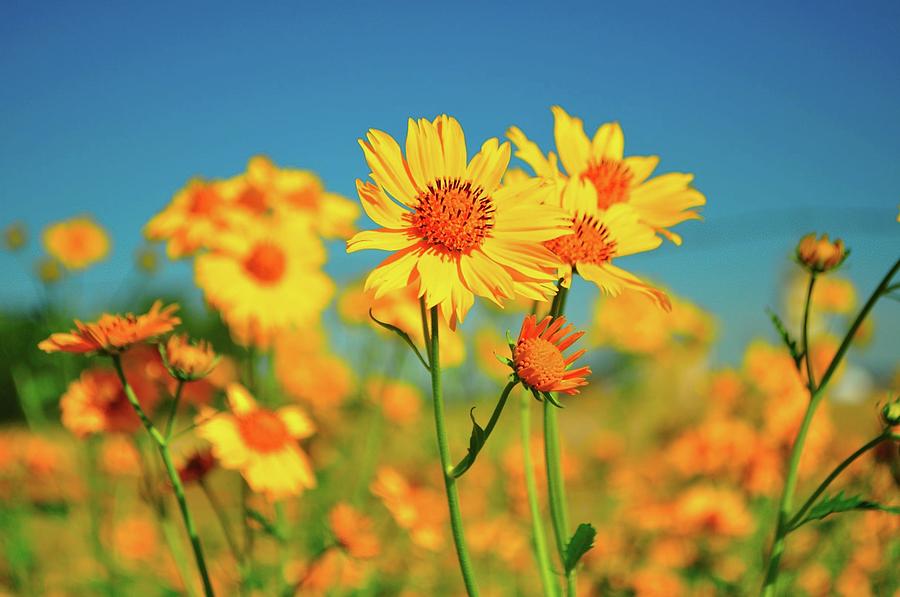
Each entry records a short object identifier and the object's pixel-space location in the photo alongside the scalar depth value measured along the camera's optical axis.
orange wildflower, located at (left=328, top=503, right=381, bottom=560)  0.43
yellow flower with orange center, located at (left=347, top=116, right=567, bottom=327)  0.31
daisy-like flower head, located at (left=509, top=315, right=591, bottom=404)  0.30
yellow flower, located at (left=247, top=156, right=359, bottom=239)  0.53
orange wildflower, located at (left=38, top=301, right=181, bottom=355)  0.34
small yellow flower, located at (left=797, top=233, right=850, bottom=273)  0.35
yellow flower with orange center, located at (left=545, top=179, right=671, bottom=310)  0.33
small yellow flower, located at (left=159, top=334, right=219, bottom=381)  0.35
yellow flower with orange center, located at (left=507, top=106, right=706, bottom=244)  0.35
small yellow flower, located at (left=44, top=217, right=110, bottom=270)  2.02
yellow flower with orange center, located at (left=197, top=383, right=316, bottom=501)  0.41
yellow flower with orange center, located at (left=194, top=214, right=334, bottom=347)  0.50
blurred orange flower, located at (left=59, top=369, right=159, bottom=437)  0.42
